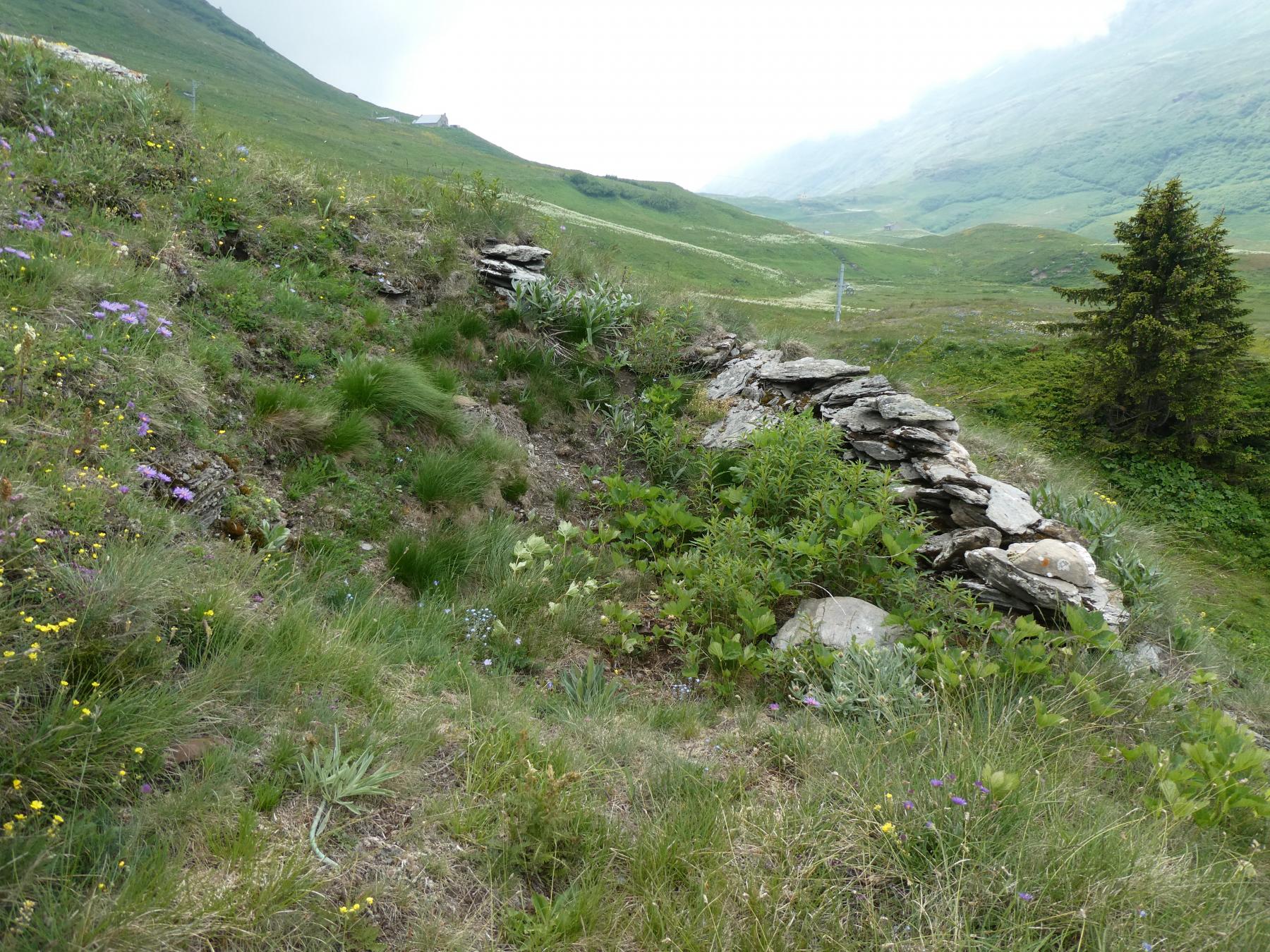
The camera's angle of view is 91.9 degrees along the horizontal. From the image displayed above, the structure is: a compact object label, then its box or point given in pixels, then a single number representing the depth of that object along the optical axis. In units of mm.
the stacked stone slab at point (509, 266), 8133
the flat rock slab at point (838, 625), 3953
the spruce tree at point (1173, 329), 7938
